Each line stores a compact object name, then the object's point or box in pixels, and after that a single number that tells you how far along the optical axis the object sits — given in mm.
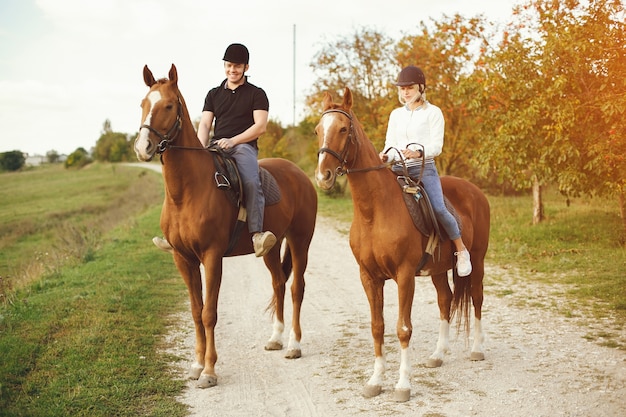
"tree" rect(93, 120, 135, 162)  84875
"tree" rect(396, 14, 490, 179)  16625
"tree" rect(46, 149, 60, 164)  114125
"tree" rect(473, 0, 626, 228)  10523
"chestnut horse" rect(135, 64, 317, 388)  5293
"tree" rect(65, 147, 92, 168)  82312
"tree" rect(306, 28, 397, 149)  22125
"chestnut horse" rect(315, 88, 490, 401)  4805
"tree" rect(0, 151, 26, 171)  69975
